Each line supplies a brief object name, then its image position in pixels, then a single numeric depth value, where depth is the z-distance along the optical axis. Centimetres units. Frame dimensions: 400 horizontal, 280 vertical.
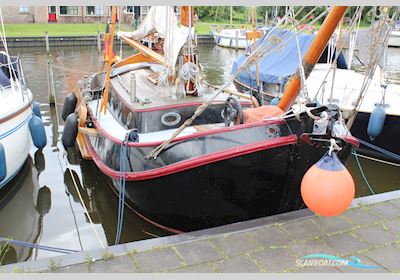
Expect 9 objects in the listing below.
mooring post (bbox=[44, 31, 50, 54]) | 2454
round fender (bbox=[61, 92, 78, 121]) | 988
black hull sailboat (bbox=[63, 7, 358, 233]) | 477
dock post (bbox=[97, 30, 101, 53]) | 2558
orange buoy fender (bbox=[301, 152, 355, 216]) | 375
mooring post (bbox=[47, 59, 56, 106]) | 1259
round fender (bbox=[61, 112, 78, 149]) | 771
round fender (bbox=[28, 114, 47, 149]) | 825
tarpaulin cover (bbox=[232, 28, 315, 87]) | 1129
